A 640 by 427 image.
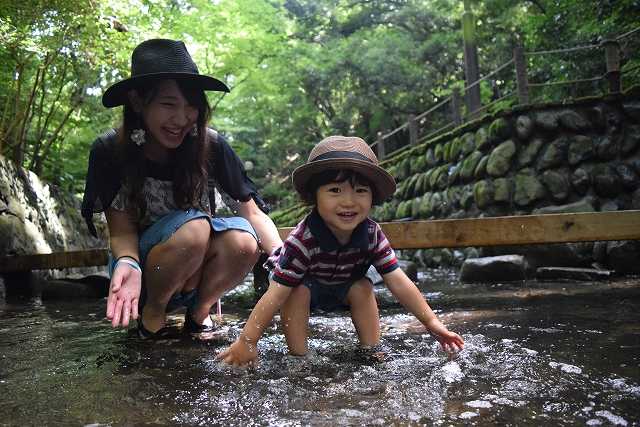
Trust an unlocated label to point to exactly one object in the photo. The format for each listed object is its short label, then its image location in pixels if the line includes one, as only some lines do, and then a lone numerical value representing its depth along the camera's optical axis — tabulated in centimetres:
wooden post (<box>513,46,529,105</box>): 773
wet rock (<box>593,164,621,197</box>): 620
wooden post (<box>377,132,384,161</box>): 1413
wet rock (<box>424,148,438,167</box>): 985
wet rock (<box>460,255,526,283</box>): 529
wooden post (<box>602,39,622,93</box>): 679
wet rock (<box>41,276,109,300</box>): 555
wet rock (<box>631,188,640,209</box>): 600
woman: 238
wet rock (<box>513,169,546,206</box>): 681
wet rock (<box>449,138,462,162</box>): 876
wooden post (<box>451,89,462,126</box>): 1065
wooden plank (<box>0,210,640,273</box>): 369
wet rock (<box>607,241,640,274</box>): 530
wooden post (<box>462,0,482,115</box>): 1243
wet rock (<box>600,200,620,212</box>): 612
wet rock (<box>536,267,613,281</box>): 486
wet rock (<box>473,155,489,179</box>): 774
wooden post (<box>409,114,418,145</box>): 1212
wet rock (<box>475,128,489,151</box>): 789
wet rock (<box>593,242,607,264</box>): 569
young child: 203
